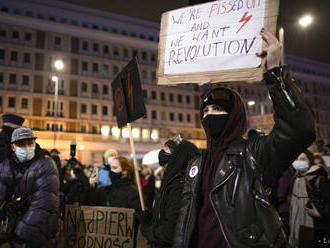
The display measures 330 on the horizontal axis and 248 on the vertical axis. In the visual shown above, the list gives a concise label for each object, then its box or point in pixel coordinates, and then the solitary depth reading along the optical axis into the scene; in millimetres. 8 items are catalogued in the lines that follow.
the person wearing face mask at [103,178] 6221
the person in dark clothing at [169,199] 2650
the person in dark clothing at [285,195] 5699
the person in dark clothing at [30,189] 3598
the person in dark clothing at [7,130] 4105
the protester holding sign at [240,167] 1744
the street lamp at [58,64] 22705
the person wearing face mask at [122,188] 4238
